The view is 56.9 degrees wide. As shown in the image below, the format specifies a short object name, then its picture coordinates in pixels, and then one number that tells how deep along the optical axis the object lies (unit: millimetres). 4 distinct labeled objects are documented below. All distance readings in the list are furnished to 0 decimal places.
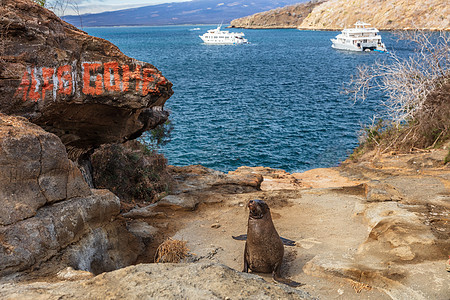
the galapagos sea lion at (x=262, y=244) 7070
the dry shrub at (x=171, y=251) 7508
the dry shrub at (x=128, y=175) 12688
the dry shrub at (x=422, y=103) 15953
